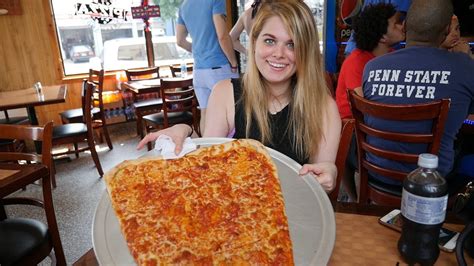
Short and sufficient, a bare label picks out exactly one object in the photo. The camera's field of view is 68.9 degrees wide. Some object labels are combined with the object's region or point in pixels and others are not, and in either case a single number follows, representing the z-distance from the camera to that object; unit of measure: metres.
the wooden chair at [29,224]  1.51
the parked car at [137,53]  5.27
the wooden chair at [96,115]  4.12
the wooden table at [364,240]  0.81
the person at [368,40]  2.29
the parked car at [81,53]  5.04
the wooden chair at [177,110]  3.70
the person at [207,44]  2.94
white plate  0.77
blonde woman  1.29
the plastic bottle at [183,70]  4.84
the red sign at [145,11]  5.15
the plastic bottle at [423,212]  0.77
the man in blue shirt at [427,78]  1.55
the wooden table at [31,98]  3.31
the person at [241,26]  3.17
